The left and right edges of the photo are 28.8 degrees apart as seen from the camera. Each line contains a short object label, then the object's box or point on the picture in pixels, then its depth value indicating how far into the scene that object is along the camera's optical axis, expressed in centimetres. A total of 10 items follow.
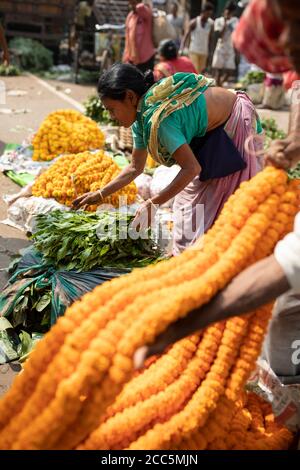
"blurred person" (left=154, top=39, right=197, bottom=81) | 709
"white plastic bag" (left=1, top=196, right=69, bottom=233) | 495
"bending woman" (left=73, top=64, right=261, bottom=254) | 315
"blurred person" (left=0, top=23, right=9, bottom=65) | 884
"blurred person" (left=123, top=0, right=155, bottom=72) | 1008
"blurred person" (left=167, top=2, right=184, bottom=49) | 1352
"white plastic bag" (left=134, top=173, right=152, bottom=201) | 546
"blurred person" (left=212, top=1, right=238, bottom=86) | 1186
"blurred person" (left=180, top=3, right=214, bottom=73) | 1180
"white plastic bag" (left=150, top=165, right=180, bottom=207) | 525
